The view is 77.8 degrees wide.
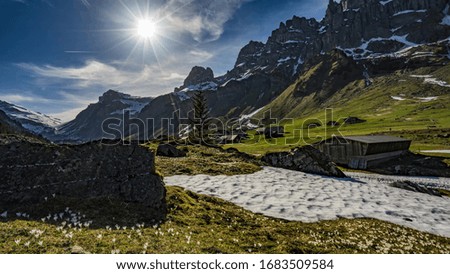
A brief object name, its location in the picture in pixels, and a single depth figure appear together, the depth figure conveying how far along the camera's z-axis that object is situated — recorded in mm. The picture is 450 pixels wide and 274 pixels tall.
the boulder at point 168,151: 47031
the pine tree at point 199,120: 89762
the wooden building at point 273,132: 165312
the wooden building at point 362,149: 63688
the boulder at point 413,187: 33438
